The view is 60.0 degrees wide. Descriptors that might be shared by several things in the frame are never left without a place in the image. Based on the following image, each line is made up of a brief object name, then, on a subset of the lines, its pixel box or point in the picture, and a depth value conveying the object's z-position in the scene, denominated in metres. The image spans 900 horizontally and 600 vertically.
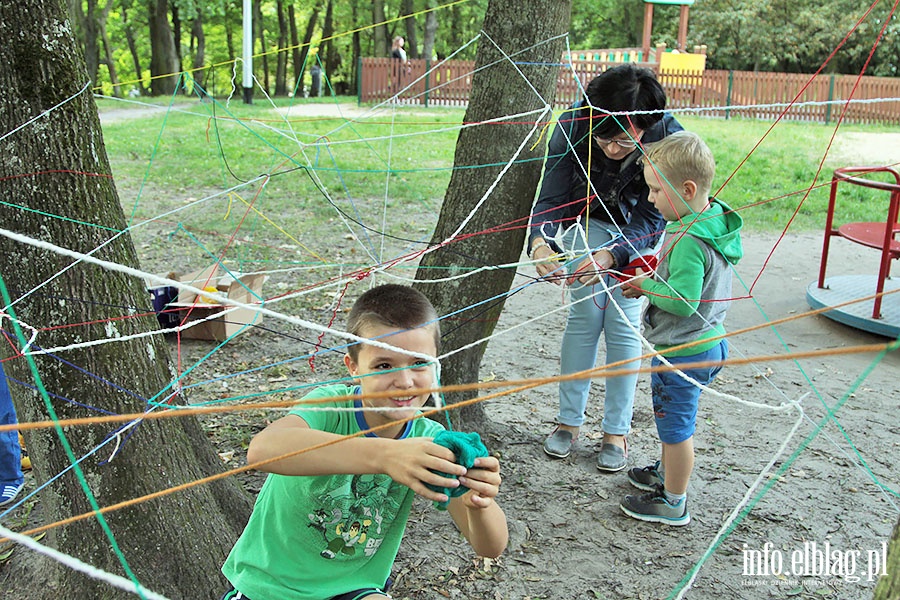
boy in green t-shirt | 1.48
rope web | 2.61
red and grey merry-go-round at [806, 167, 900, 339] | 4.61
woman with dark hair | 2.77
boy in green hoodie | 2.48
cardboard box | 4.29
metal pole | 9.04
